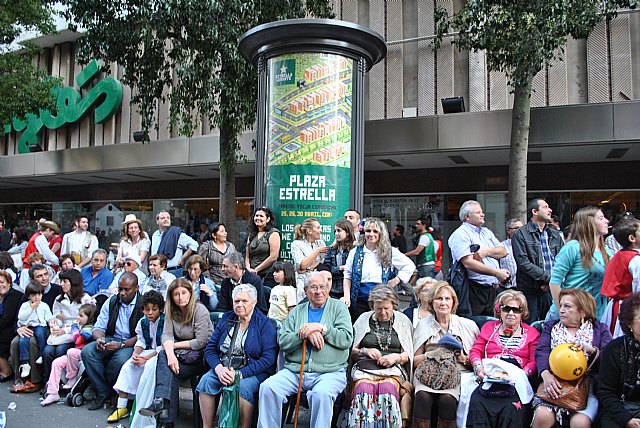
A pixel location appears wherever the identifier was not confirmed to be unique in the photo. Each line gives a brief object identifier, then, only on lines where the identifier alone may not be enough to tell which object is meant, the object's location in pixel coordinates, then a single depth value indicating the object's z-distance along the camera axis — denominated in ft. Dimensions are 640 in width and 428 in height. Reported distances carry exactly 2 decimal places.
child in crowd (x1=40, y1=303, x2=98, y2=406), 19.88
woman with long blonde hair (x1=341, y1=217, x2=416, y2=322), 18.40
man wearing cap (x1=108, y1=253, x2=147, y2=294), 23.24
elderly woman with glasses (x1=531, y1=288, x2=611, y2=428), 12.93
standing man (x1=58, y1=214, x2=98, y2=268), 33.88
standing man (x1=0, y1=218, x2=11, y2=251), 39.50
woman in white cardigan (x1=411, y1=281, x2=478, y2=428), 14.08
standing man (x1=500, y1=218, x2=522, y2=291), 20.22
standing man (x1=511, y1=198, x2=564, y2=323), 18.58
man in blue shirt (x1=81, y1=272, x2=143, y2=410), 19.30
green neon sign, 63.46
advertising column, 25.82
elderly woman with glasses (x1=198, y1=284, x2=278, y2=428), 15.37
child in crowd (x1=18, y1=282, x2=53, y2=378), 21.90
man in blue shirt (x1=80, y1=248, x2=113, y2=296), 25.13
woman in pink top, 13.25
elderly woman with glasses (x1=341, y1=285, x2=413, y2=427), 14.12
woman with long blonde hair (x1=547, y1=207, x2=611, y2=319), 15.48
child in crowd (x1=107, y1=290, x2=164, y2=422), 18.12
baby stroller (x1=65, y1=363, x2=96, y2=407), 19.49
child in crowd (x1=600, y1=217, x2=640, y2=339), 13.73
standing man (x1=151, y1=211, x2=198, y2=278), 27.48
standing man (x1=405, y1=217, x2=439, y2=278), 34.37
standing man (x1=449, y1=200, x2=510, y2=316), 18.17
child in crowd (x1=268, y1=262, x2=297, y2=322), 19.67
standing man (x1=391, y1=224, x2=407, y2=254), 45.32
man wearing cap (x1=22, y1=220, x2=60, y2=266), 32.76
